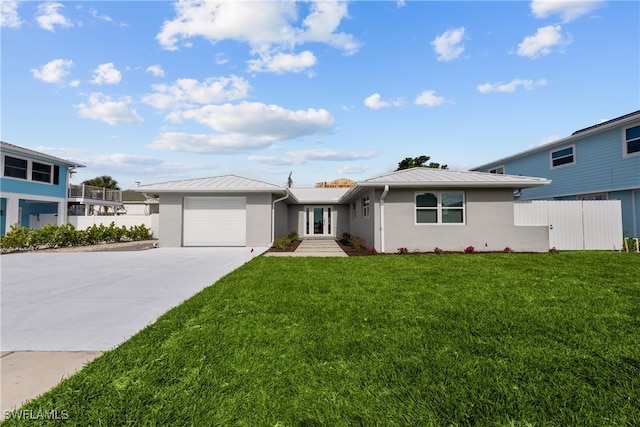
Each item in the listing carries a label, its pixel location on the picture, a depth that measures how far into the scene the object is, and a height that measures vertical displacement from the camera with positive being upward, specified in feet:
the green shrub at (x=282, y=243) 42.78 -2.90
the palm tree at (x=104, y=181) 133.39 +20.17
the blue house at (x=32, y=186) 54.12 +7.81
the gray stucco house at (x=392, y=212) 37.45 +1.80
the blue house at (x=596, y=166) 42.39 +9.83
